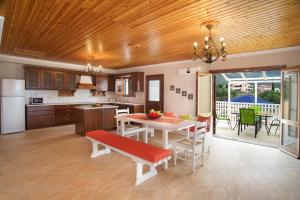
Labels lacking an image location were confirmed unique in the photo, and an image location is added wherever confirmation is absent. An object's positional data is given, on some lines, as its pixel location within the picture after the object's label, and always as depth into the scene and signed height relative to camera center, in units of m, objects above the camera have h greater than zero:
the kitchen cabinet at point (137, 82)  7.29 +0.70
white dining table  3.22 -0.54
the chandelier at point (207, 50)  2.82 +0.84
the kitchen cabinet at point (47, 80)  6.29 +0.69
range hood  7.24 +0.67
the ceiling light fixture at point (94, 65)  6.46 +1.41
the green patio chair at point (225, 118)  6.80 -0.79
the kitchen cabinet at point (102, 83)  7.90 +0.71
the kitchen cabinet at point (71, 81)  6.90 +0.70
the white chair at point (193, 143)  3.05 -0.87
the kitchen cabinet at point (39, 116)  5.87 -0.67
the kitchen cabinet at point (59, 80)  6.62 +0.70
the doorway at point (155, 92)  6.80 +0.26
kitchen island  5.29 -0.67
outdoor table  5.65 -0.56
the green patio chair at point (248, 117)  5.49 -0.64
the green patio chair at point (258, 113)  5.71 -0.51
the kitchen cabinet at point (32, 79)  5.94 +0.69
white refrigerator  5.23 -0.24
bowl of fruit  4.09 -0.41
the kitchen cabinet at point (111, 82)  8.29 +0.79
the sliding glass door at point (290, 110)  4.01 -0.29
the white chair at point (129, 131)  4.20 -0.83
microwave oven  6.21 -0.08
